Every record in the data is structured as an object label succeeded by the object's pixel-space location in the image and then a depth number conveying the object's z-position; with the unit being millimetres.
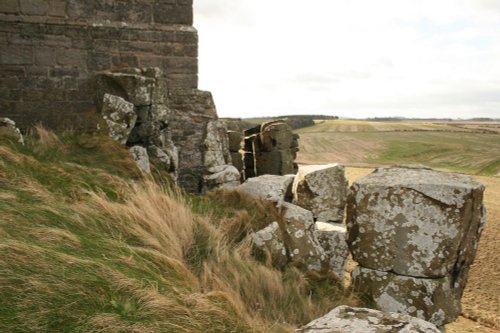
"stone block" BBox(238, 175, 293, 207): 5602
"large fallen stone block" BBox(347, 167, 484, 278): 3893
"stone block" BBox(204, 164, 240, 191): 8844
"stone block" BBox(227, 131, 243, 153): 16172
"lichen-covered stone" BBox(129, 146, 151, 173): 6905
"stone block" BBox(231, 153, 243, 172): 16156
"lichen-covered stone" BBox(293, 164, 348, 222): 8102
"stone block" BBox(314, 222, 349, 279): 6117
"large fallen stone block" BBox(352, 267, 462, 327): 3951
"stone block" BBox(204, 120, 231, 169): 9383
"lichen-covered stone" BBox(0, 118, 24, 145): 5742
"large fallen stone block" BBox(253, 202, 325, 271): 4723
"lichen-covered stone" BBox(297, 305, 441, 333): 2873
